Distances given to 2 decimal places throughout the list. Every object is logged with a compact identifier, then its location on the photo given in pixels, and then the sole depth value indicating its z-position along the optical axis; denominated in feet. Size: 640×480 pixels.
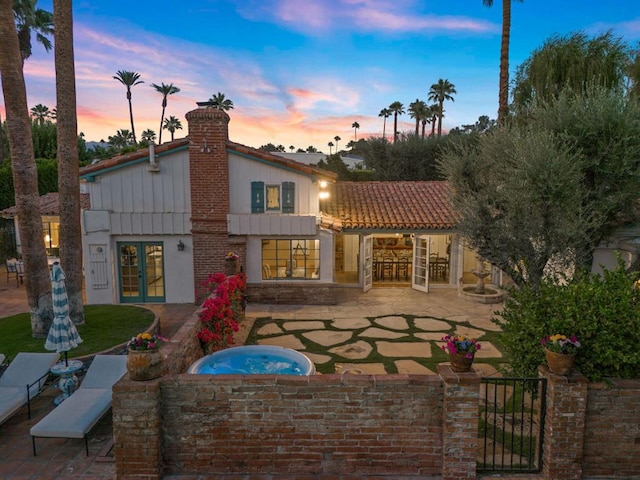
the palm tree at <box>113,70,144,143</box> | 155.22
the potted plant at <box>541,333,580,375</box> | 14.07
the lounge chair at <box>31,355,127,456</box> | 15.76
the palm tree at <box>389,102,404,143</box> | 196.24
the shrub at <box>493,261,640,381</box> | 14.74
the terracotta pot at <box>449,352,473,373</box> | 14.29
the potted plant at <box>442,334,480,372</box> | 14.28
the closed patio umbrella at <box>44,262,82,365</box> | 20.97
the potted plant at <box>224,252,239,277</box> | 37.81
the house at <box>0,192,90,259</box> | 52.37
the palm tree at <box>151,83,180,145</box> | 171.98
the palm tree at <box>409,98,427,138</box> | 172.04
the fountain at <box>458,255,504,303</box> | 42.88
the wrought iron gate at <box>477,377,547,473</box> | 15.05
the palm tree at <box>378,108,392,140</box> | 209.11
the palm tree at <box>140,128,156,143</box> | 187.68
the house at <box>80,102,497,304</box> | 39.75
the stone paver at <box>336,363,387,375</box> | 25.20
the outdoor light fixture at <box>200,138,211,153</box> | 39.17
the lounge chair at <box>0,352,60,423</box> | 18.60
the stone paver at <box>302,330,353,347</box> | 30.76
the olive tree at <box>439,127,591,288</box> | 22.31
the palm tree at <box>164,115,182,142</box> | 188.14
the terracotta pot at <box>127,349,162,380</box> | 14.12
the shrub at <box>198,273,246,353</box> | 25.89
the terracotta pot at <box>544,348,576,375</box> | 14.05
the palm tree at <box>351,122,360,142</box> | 294.21
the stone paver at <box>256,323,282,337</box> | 32.91
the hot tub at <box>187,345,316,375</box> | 23.89
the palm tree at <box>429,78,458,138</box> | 160.97
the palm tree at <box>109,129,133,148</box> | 161.68
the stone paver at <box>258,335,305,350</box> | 29.84
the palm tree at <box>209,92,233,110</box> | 182.19
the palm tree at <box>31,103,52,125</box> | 163.53
